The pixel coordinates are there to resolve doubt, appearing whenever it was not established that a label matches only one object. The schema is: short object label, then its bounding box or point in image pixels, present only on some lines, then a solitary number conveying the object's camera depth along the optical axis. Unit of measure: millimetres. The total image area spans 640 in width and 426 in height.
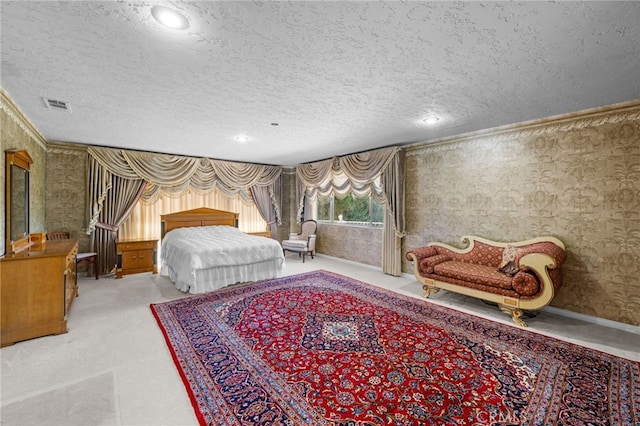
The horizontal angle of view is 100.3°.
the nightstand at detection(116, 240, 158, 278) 5074
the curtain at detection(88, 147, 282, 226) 5211
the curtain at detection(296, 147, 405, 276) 5121
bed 4172
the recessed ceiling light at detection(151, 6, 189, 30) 1573
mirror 2895
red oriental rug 1795
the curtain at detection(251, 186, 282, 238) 7215
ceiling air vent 2970
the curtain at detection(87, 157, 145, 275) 5062
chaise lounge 3066
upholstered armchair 6516
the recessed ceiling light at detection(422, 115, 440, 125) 3480
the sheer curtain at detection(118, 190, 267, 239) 5680
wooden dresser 2639
